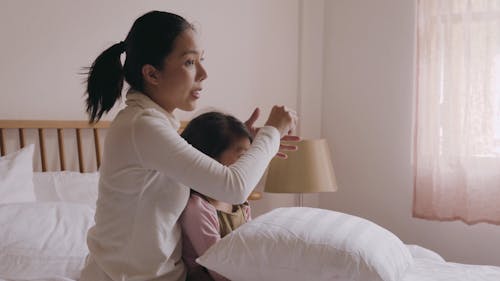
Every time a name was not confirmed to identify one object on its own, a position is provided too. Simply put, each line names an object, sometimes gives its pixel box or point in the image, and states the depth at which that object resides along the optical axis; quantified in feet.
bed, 4.00
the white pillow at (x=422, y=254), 6.08
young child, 3.85
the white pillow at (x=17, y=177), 5.74
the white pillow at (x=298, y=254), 3.95
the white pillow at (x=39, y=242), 4.99
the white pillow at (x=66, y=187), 6.23
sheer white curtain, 8.81
